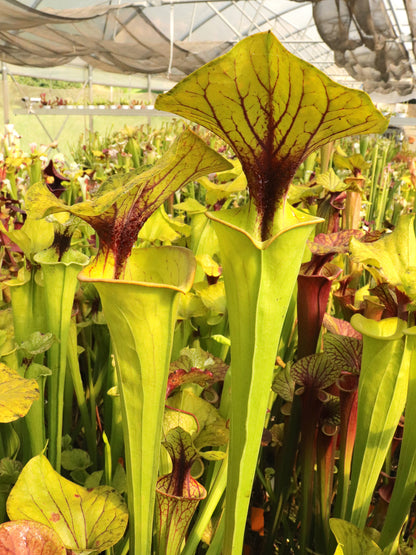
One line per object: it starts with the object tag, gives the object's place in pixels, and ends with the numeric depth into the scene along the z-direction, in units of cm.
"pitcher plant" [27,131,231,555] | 42
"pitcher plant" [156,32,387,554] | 33
